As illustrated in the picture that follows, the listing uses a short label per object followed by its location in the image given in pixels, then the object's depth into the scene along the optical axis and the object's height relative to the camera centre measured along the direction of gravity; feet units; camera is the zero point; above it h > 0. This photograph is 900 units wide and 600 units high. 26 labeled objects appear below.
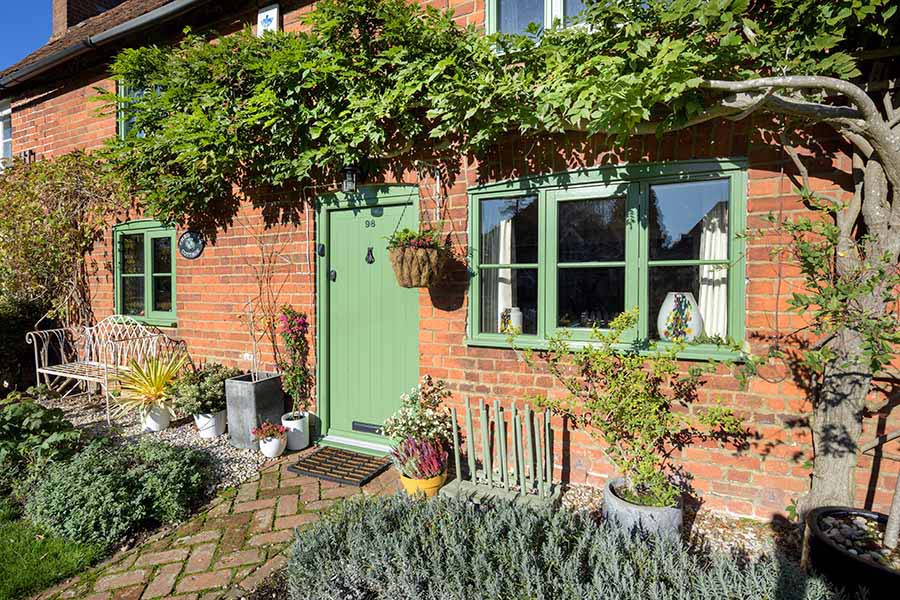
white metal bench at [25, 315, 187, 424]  19.08 -2.55
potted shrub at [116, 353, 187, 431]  16.60 -3.55
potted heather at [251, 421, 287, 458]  14.46 -4.49
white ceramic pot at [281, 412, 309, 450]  14.98 -4.37
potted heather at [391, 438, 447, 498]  11.67 -4.30
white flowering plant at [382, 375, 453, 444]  12.51 -3.36
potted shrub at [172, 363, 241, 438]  15.72 -3.58
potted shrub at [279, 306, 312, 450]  15.57 -2.41
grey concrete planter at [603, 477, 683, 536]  8.90 -4.24
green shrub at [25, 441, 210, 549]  10.19 -4.62
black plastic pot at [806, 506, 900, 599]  6.68 -4.05
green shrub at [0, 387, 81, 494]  12.69 -4.13
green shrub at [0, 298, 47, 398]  21.31 -2.40
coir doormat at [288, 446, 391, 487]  13.04 -5.03
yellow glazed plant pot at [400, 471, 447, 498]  11.62 -4.73
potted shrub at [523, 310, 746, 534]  9.20 -2.59
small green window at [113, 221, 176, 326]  19.80 +0.81
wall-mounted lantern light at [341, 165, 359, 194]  13.97 +3.23
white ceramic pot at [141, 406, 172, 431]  16.88 -4.55
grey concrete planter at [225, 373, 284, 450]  14.93 -3.64
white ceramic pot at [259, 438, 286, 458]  14.44 -4.71
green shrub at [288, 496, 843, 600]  6.15 -3.80
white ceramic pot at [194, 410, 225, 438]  15.90 -4.43
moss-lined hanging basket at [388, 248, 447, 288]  12.05 +0.63
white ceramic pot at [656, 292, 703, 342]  10.85 -0.63
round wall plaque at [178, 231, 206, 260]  18.33 +1.75
